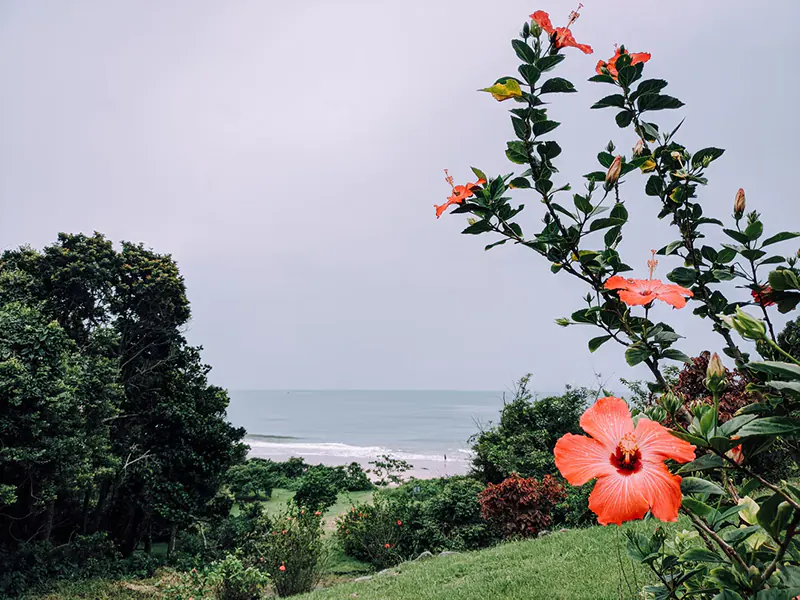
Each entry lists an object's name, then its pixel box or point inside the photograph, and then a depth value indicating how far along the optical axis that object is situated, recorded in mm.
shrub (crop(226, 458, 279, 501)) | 11578
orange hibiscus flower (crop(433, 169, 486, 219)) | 839
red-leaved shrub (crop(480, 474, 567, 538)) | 6141
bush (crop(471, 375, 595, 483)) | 7824
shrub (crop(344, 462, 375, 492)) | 12000
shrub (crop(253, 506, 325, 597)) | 5340
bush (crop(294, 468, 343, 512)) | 9406
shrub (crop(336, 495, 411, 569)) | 6449
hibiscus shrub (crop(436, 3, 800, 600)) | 520
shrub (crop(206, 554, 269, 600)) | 4977
